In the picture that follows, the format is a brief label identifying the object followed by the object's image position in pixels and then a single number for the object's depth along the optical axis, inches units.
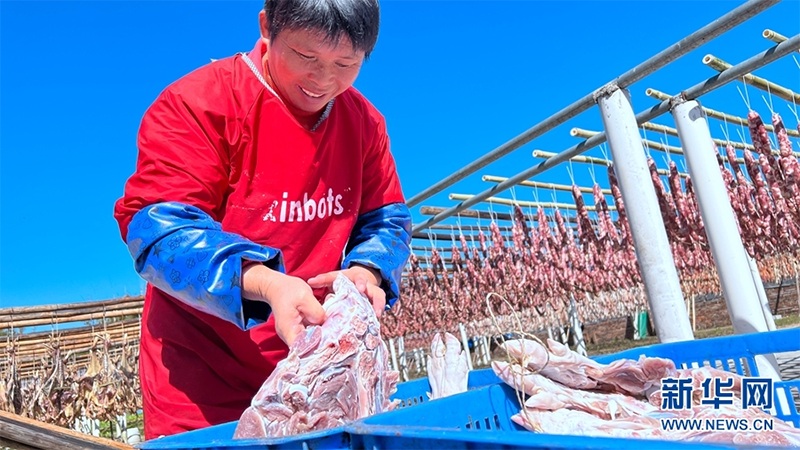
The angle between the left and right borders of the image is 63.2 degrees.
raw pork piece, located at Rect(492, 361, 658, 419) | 66.1
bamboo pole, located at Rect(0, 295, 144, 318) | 331.0
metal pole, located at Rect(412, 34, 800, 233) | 181.2
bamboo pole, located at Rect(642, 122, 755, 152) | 295.0
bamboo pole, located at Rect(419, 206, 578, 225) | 408.8
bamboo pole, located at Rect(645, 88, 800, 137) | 247.4
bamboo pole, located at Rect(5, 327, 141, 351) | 380.6
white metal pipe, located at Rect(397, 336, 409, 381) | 607.2
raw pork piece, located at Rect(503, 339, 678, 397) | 70.0
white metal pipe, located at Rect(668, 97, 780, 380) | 176.7
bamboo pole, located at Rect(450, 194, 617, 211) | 382.3
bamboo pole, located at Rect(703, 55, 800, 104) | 212.5
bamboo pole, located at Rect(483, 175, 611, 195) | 354.1
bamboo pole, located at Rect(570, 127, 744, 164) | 281.2
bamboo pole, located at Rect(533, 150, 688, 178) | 320.5
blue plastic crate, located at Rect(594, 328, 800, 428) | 67.3
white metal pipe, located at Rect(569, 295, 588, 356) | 497.5
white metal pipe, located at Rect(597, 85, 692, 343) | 161.8
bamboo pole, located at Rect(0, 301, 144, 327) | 334.6
